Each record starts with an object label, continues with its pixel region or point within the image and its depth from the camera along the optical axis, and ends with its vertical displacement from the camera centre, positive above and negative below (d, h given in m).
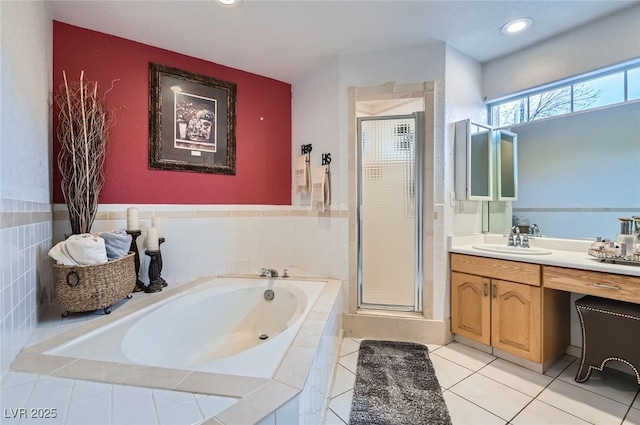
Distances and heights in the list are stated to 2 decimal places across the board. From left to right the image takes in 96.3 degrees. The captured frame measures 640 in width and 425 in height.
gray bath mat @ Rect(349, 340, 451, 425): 1.48 -1.07
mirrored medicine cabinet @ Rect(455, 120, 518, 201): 2.30 +0.40
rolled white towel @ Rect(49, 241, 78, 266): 1.48 -0.24
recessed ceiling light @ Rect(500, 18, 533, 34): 1.95 +1.29
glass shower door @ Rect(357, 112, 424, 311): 2.43 -0.02
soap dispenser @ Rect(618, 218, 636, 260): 1.65 -0.19
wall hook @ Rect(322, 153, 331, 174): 2.54 +0.44
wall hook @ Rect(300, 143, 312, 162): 2.73 +0.57
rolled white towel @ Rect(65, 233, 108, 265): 1.50 -0.21
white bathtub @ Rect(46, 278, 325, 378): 1.16 -0.66
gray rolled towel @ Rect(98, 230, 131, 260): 1.66 -0.20
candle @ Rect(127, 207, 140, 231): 2.01 -0.07
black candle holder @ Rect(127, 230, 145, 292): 1.99 -0.32
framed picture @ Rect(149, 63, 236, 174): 2.26 +0.73
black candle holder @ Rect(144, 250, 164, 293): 2.04 -0.44
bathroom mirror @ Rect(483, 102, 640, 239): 2.06 +0.28
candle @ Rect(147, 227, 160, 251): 2.05 -0.22
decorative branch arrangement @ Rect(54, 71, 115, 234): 1.80 +0.40
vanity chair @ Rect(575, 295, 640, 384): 1.56 -0.71
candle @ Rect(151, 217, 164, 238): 2.13 -0.10
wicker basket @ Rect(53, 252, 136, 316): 1.48 -0.41
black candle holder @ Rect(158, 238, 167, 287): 2.08 -0.46
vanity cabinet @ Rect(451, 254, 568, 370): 1.86 -0.69
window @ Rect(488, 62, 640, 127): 1.96 +0.87
